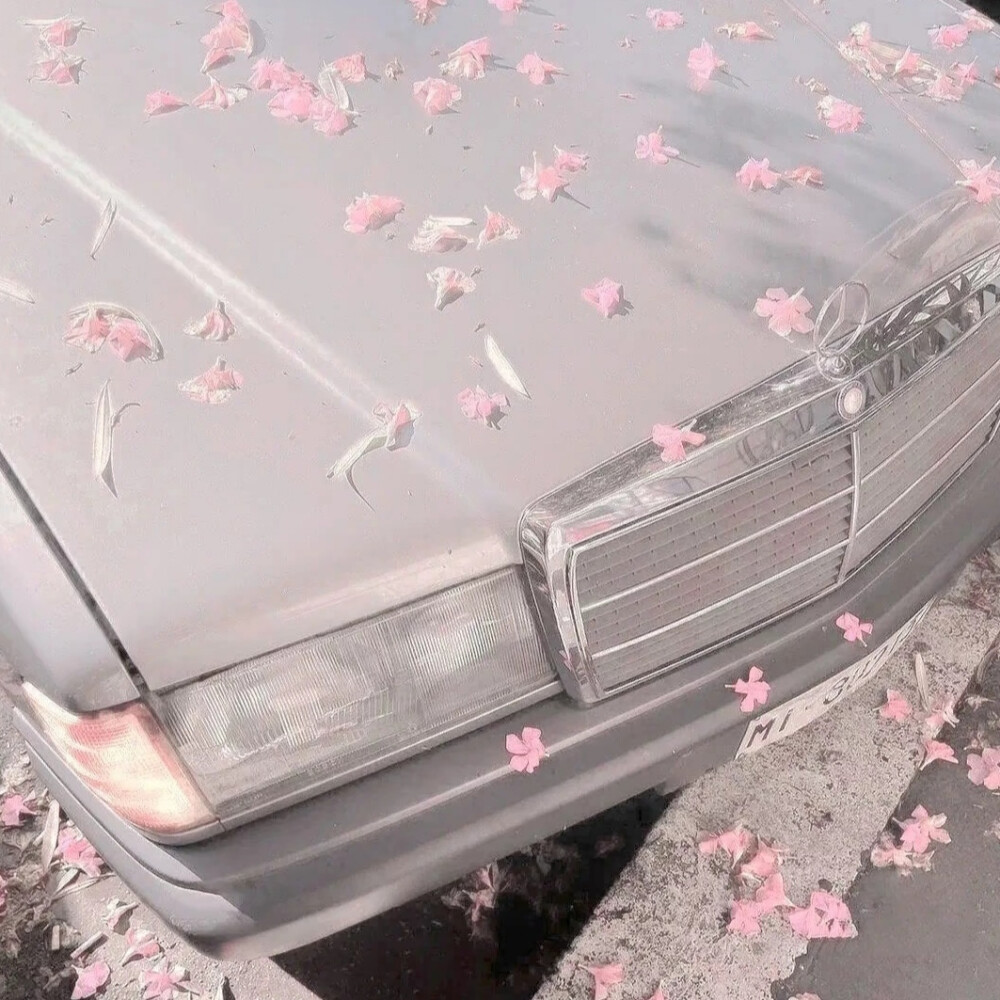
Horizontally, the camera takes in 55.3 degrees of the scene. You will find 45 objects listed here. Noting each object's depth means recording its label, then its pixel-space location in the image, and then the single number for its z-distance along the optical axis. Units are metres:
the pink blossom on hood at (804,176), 1.75
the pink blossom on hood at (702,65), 1.91
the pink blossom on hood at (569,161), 1.74
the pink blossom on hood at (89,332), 1.53
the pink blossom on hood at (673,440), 1.45
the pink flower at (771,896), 2.13
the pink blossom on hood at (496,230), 1.65
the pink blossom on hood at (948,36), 2.10
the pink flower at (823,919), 2.11
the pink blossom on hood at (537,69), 1.89
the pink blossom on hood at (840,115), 1.84
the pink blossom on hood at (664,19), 2.01
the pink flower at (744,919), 2.11
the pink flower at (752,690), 1.67
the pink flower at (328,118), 1.79
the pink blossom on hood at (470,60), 1.89
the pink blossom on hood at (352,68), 1.86
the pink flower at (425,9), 1.98
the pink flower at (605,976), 2.03
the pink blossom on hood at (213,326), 1.55
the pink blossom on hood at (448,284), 1.59
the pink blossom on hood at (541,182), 1.71
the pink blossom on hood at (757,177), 1.74
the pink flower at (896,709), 2.45
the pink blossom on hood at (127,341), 1.52
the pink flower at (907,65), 1.98
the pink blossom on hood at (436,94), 1.83
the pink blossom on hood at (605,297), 1.58
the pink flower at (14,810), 2.37
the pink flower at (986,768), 2.34
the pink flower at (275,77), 1.83
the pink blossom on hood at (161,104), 1.80
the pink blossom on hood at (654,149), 1.77
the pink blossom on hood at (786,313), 1.58
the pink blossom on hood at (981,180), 1.77
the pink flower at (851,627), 1.74
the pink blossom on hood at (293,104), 1.80
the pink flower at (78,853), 2.27
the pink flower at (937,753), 2.37
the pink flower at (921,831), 2.24
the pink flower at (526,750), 1.52
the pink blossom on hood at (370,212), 1.67
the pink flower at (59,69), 1.84
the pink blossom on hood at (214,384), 1.49
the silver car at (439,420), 1.38
